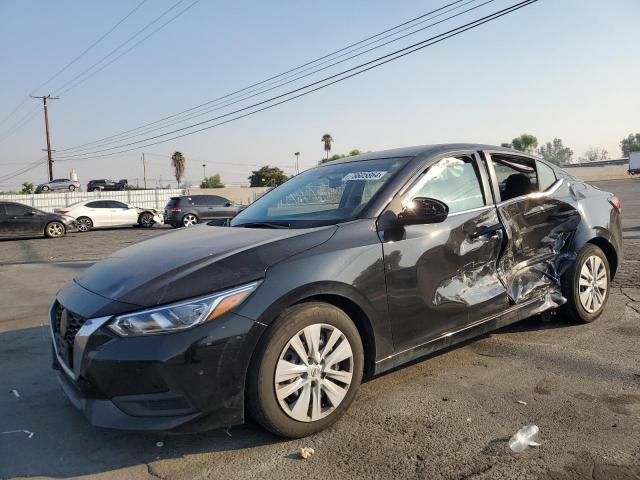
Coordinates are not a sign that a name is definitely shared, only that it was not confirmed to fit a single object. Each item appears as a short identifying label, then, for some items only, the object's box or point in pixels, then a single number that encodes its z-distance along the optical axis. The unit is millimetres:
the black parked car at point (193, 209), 21891
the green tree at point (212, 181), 93088
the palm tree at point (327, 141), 96000
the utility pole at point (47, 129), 41841
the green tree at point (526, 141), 103412
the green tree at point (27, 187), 64444
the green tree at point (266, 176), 85762
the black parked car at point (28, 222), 17578
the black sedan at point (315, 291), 2586
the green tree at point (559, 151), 187700
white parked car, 21641
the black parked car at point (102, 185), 43469
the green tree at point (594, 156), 178500
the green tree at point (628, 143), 147575
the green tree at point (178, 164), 80500
